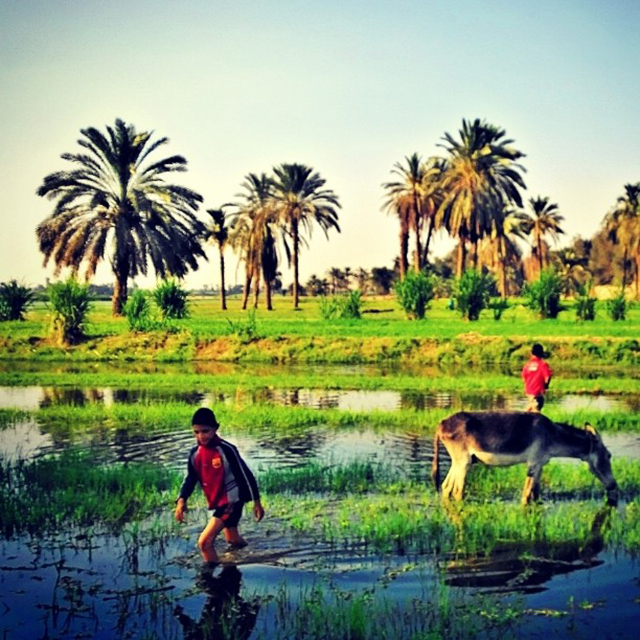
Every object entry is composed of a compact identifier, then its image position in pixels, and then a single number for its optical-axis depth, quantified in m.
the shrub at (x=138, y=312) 33.09
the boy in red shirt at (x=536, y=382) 13.66
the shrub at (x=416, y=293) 39.00
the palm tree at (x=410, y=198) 58.97
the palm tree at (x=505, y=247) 68.69
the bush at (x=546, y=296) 37.16
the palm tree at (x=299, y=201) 56.00
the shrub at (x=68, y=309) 32.16
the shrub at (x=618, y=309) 35.16
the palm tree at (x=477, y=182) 53.97
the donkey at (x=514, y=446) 9.43
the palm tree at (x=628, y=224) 65.31
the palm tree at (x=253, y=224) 55.84
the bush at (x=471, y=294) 37.22
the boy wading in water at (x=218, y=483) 7.66
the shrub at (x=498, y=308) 36.45
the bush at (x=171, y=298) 38.78
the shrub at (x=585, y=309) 35.25
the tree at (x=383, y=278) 82.00
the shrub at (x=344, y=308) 38.78
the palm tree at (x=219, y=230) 64.50
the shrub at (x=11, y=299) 42.16
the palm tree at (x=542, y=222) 74.31
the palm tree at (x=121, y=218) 42.22
